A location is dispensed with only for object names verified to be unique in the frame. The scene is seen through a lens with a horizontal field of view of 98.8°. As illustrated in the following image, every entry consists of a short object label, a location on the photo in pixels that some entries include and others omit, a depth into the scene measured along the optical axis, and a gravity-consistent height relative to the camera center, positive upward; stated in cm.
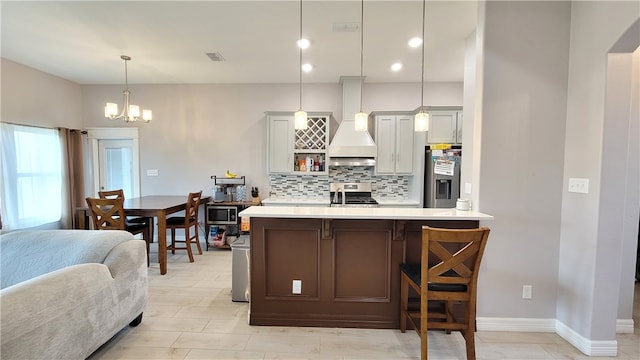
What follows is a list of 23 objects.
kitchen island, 237 -87
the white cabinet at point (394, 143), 447 +42
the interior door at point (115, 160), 506 +11
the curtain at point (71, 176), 463 -18
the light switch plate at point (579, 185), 209 -12
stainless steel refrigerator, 379 -20
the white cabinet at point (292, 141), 457 +44
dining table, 352 -58
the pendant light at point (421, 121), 233 +41
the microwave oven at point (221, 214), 461 -80
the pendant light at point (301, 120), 236 +42
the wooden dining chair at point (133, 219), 384 -78
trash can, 278 -106
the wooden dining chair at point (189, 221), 397 -82
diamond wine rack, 460 +54
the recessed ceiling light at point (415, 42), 319 +151
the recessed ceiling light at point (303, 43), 322 +151
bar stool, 178 -75
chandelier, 369 +77
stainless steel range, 474 -42
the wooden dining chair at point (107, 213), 338 -59
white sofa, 139 -78
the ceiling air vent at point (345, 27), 288 +150
